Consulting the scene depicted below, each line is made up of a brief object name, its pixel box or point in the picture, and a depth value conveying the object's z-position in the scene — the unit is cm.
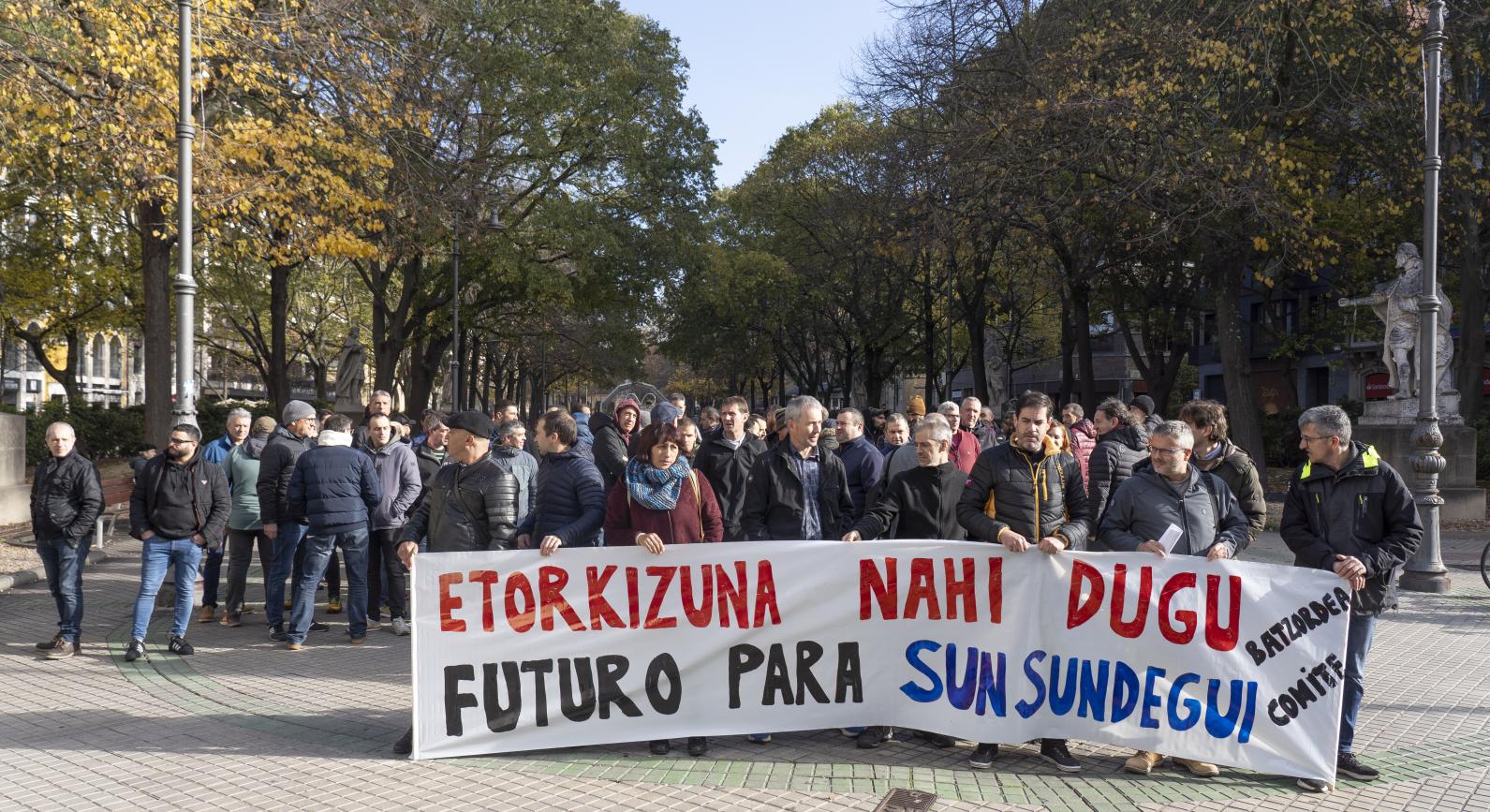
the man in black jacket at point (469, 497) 698
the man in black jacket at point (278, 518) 882
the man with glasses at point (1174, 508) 571
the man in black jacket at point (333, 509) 851
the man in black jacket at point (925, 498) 616
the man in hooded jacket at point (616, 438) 938
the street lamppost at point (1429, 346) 1190
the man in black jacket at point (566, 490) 649
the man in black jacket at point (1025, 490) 592
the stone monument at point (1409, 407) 1834
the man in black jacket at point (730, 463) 695
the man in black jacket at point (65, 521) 800
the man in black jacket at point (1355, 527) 539
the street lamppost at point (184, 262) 1062
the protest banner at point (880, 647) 546
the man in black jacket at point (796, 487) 656
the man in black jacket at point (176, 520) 813
